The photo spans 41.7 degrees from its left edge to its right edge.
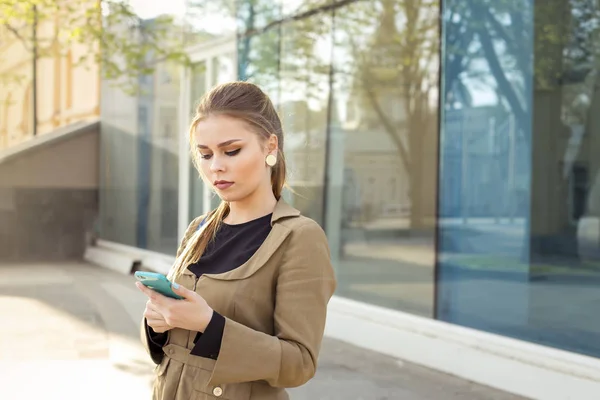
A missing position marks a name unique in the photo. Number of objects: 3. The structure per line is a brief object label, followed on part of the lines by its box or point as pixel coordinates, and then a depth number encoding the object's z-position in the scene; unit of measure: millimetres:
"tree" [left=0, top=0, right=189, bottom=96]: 12883
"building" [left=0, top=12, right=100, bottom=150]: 16859
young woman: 1686
